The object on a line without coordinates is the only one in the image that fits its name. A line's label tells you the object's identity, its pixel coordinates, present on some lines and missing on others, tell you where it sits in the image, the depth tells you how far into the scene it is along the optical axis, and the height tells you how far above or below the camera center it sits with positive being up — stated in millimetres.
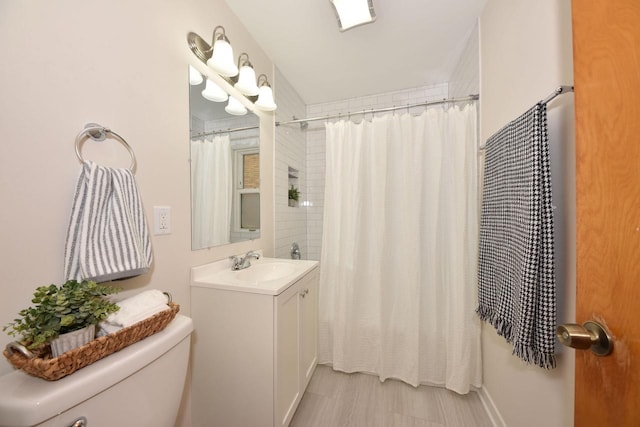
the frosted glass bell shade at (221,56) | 1171 +842
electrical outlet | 965 -31
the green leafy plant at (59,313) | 521 -251
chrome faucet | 1337 -302
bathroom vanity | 1018 -664
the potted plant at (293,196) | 2191 +170
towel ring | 719 +277
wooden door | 388 +24
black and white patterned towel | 762 -121
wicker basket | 491 -349
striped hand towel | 672 -50
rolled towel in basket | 634 -309
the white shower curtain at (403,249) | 1496 -271
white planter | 529 -316
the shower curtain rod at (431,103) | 1525 +799
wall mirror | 1181 +258
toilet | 455 -434
